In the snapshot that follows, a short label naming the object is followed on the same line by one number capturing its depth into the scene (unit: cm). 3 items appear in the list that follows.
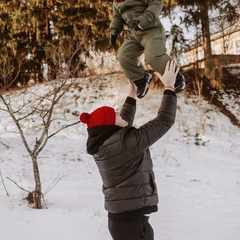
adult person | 226
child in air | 315
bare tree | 499
